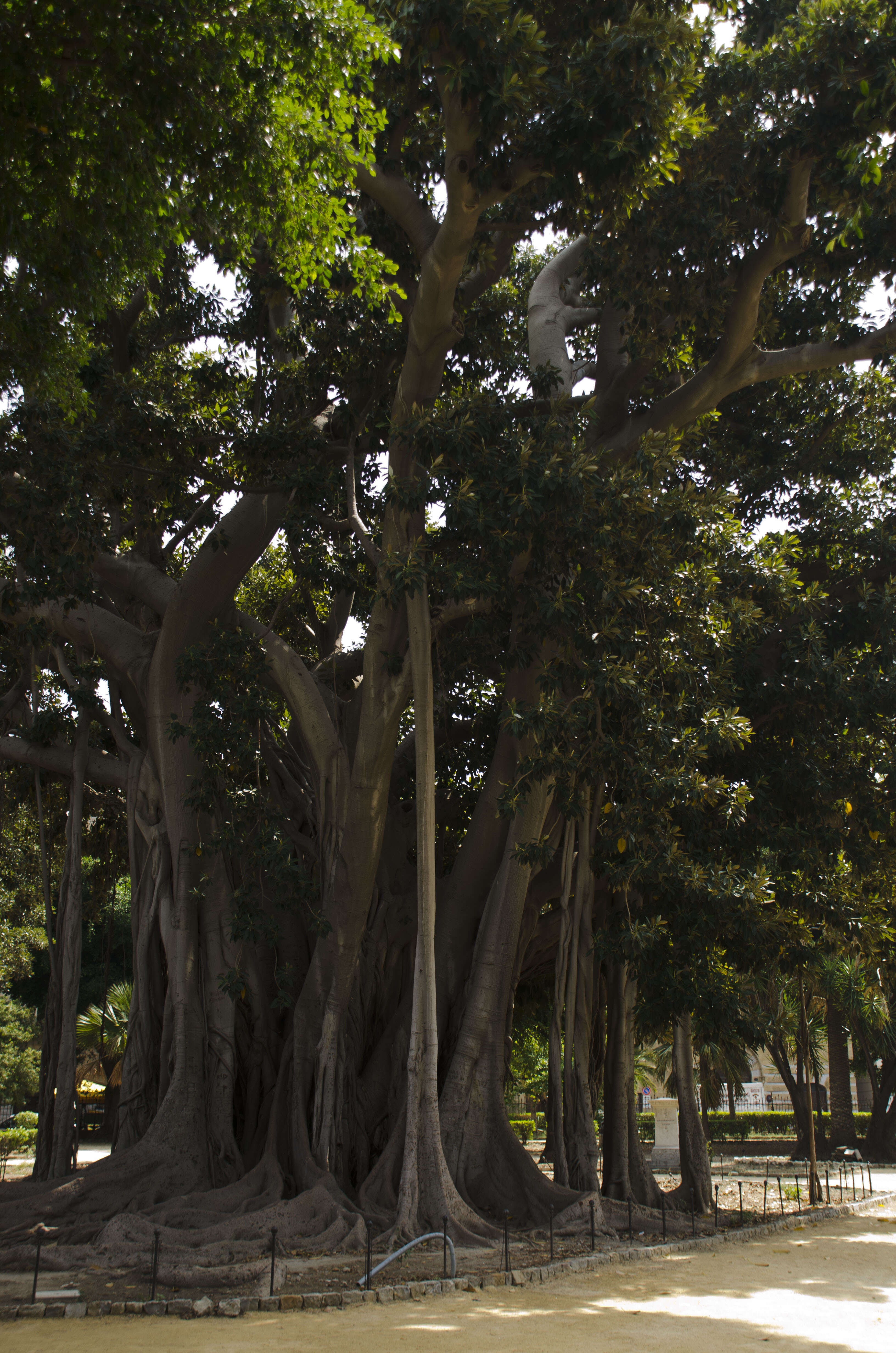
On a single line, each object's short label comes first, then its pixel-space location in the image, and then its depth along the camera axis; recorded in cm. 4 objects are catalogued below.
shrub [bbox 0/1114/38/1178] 2273
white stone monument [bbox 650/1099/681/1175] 1959
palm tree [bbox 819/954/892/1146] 1677
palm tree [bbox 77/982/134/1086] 2258
